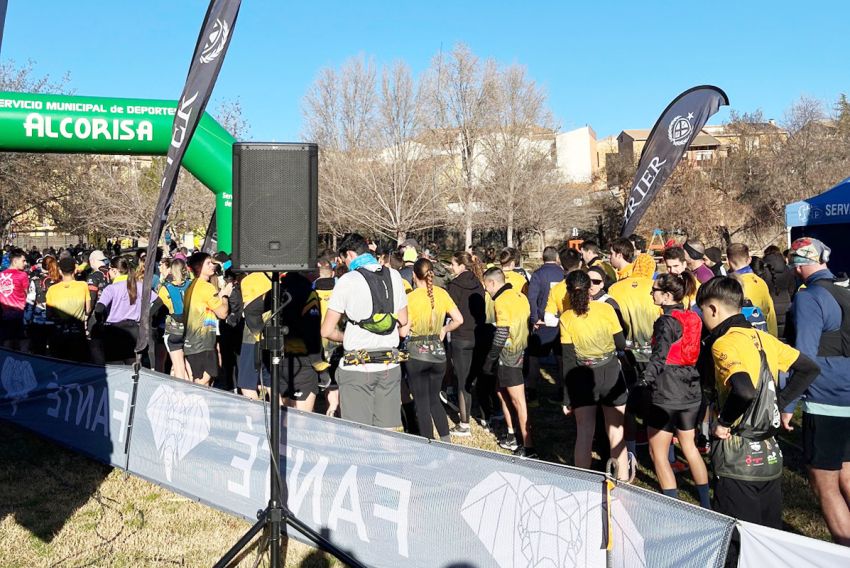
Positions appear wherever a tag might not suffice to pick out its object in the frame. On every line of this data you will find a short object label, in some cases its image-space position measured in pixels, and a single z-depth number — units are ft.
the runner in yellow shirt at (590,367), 17.81
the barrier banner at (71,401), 20.35
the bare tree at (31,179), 73.51
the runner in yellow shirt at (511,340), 21.57
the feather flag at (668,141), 27.73
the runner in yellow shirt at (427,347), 21.08
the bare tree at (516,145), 133.39
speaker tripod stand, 14.07
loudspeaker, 14.49
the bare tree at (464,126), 129.18
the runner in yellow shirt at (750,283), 21.18
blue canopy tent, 41.19
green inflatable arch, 34.58
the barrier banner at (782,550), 8.38
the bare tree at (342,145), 126.41
